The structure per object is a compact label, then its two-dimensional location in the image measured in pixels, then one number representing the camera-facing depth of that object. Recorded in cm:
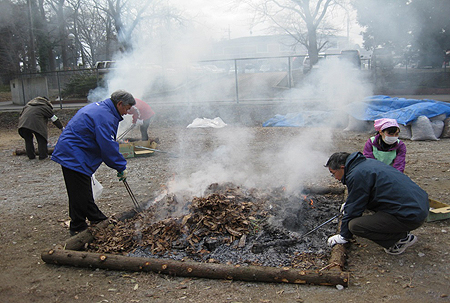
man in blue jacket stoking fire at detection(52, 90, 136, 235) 402
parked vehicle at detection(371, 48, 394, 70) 1473
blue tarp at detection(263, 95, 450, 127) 917
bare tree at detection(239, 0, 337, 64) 1662
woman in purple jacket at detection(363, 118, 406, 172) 416
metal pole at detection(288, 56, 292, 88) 1460
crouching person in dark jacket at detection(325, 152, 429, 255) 324
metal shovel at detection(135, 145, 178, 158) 869
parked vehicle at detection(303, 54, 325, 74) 1404
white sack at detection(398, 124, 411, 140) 920
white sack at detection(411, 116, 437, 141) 892
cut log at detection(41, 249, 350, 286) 308
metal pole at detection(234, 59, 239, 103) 1474
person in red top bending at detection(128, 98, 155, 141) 892
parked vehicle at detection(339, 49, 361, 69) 1276
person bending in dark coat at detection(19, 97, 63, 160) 845
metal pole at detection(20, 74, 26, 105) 1960
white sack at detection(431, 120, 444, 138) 909
